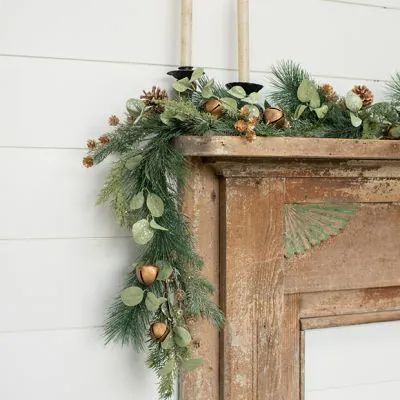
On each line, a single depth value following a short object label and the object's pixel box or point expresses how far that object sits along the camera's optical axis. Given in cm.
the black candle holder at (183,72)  211
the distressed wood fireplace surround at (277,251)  217
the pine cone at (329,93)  218
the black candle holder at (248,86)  212
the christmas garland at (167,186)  206
